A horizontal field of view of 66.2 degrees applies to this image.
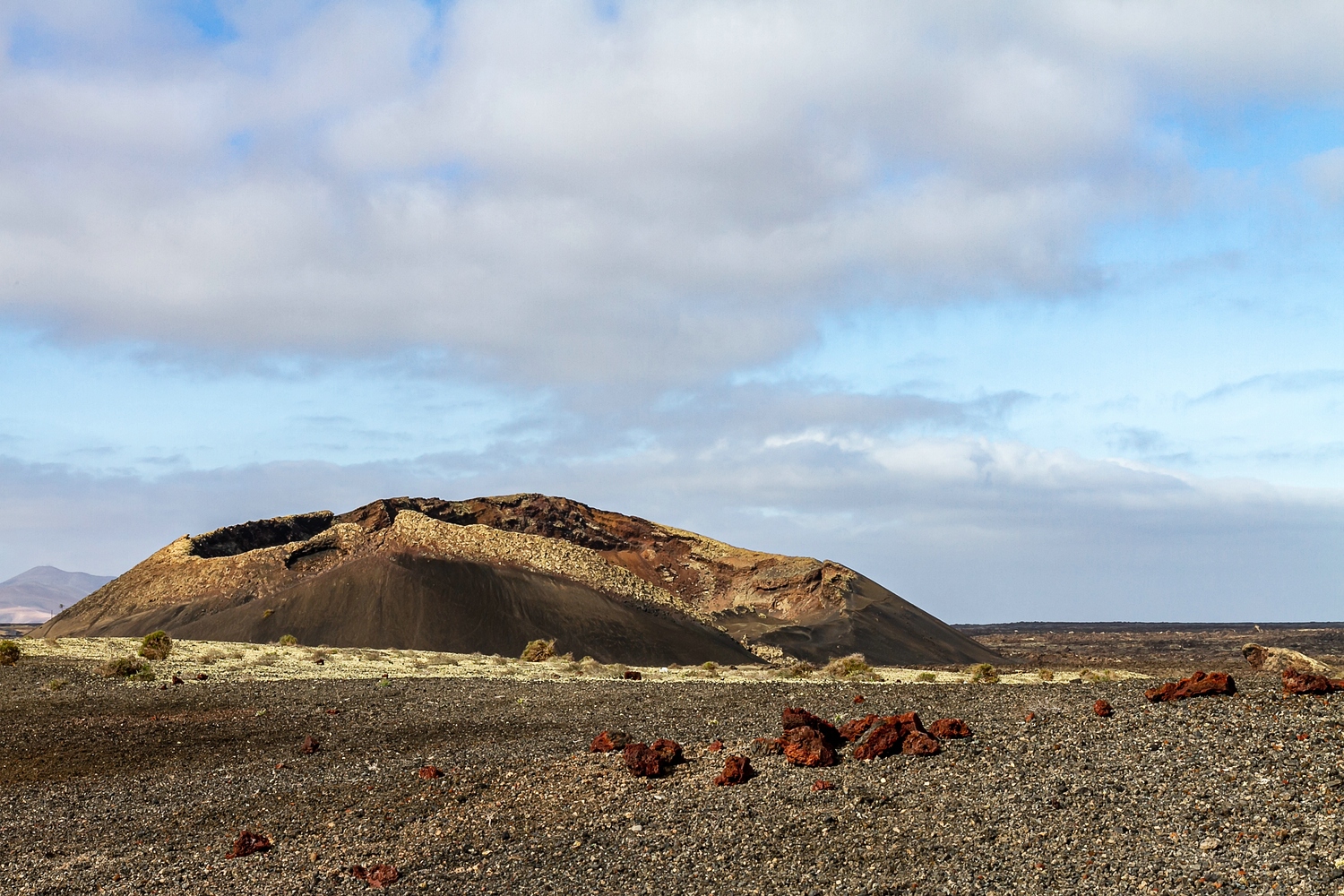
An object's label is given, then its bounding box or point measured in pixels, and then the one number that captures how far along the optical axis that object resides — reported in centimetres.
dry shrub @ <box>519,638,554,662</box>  5062
